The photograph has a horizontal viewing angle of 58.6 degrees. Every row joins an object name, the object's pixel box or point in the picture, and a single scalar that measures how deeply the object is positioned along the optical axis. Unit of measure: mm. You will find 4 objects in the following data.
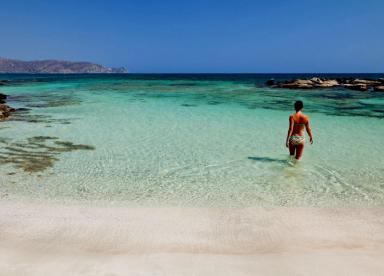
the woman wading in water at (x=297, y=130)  8491
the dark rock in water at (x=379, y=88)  35844
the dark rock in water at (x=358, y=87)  37594
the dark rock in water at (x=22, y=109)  18456
